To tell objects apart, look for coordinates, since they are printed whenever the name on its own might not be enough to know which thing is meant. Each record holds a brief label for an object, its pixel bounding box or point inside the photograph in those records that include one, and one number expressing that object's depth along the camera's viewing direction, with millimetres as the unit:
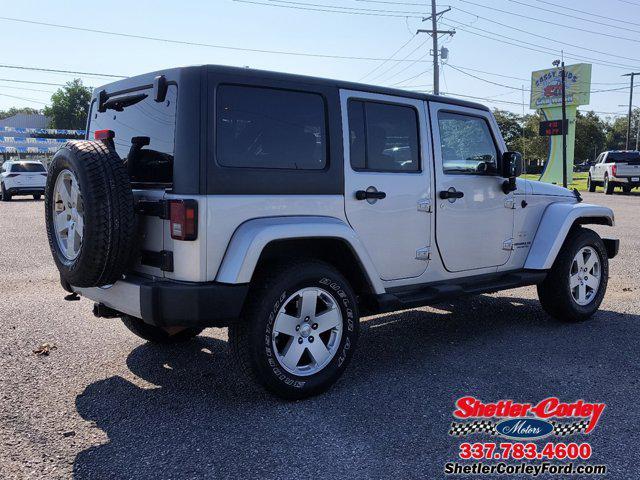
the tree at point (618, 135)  108812
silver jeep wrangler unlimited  3318
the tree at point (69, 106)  89750
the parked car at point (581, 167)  83506
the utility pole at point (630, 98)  60812
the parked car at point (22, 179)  23625
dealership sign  44156
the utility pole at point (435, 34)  35344
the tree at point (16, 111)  124075
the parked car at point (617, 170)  25281
